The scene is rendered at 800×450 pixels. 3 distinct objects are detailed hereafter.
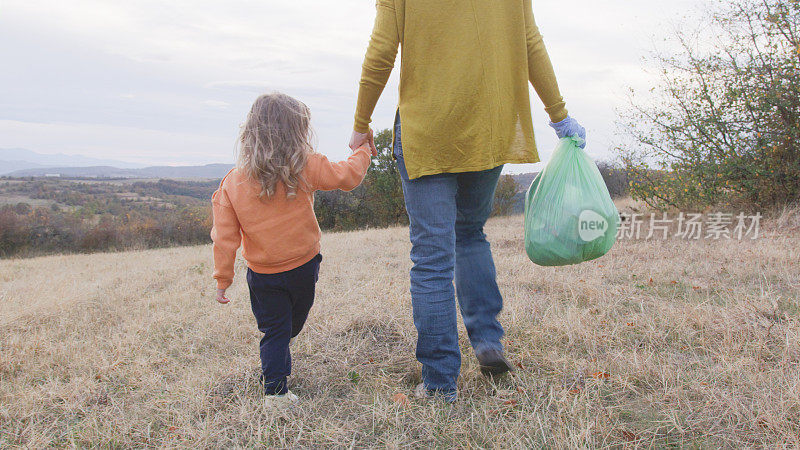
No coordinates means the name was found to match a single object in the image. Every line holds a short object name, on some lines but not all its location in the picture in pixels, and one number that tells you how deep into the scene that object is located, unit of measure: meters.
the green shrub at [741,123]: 6.45
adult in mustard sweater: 1.73
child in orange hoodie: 2.04
